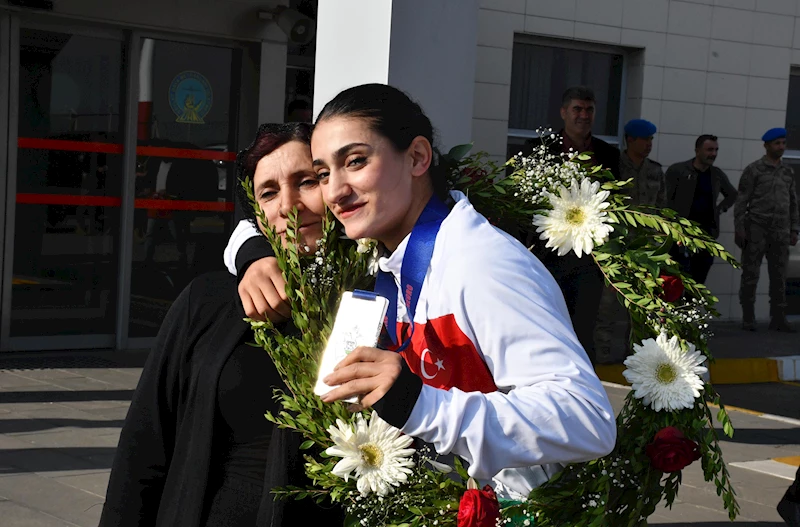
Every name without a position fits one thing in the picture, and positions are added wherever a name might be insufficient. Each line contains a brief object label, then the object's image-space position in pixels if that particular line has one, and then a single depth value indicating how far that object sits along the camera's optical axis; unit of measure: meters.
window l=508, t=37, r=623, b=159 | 12.66
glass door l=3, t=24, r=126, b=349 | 9.55
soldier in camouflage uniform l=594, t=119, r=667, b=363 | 10.47
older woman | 2.65
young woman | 1.93
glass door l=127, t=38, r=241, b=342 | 10.22
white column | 4.60
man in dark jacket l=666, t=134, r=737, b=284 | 12.20
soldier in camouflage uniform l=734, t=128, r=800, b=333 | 13.03
